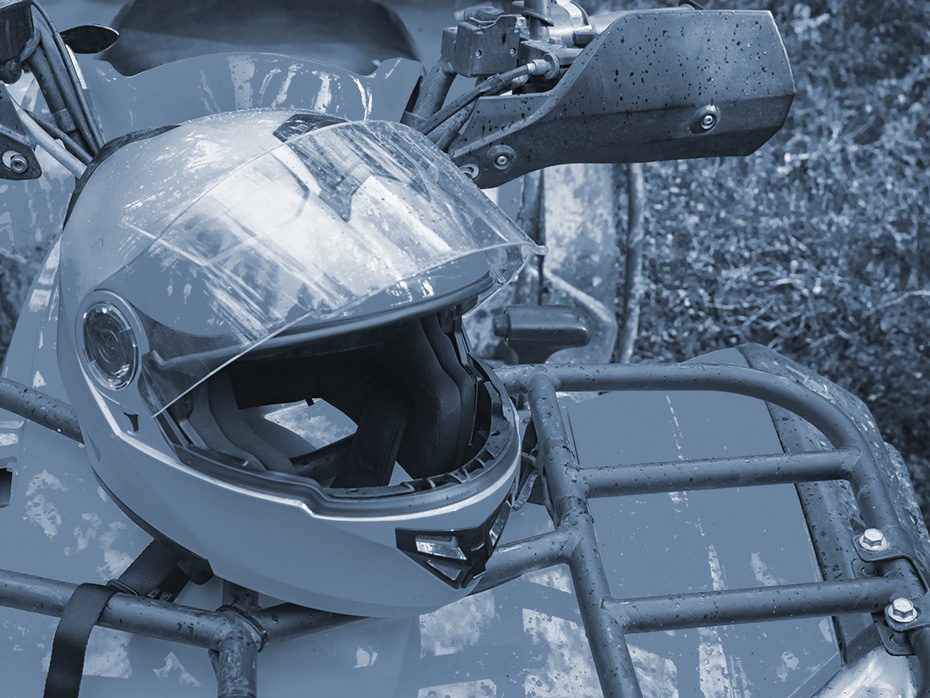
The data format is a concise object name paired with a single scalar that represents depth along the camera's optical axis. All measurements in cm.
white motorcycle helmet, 120
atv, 122
